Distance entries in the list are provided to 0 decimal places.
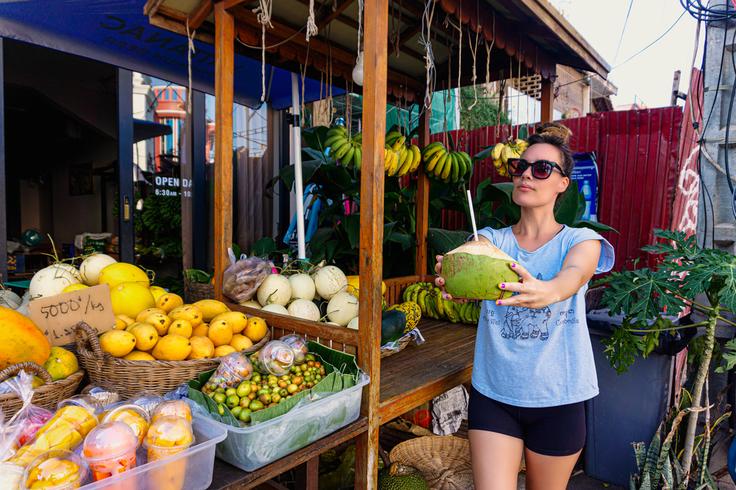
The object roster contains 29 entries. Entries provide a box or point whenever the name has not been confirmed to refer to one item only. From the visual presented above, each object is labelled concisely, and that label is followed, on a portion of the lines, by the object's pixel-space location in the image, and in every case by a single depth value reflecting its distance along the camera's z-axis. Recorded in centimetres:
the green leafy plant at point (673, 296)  211
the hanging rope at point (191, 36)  224
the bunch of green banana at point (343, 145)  325
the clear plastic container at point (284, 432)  131
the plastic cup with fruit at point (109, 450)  104
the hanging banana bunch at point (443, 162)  343
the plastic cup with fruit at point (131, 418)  116
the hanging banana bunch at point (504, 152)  349
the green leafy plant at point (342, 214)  351
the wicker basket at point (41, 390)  131
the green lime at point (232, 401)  143
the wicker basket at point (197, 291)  262
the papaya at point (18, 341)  141
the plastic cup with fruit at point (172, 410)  124
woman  162
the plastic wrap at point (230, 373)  151
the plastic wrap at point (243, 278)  221
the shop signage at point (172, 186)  480
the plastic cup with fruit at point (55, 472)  97
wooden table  136
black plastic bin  280
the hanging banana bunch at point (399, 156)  316
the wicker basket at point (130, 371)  157
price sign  168
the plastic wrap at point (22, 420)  112
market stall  172
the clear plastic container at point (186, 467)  105
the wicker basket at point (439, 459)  256
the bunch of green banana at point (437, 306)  315
